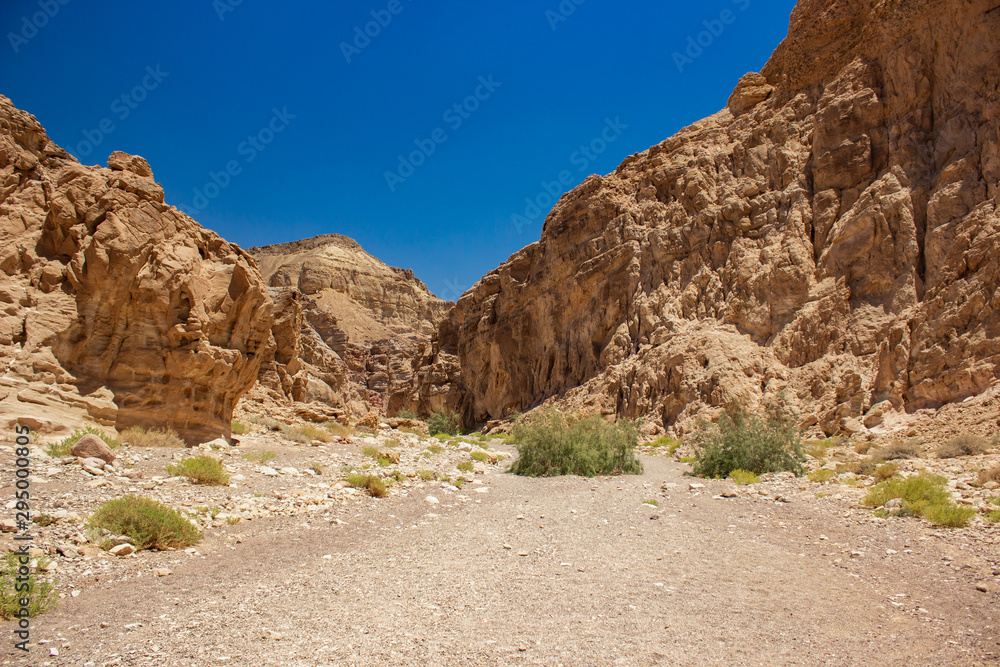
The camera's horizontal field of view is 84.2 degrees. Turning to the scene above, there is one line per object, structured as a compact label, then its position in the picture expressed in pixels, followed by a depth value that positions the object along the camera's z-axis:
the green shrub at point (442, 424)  36.69
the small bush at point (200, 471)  9.18
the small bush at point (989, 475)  9.12
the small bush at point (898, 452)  12.77
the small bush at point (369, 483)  10.76
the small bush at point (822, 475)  11.84
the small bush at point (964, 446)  11.88
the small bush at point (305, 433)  16.42
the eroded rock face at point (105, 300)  10.88
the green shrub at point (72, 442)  8.53
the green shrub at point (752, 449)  13.77
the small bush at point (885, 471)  10.59
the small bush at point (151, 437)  11.32
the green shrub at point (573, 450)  15.02
